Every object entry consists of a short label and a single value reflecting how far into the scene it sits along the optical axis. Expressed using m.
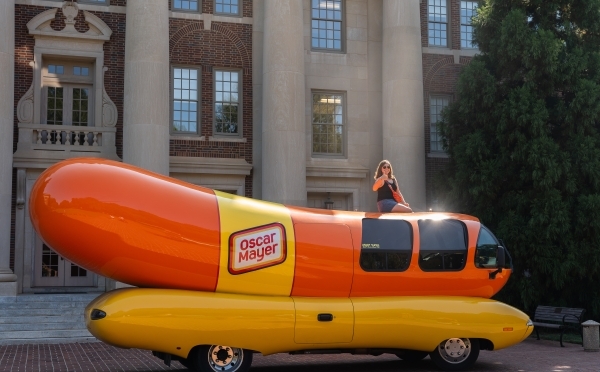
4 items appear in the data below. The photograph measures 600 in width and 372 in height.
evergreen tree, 19.61
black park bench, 17.33
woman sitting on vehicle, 14.17
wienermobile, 11.30
